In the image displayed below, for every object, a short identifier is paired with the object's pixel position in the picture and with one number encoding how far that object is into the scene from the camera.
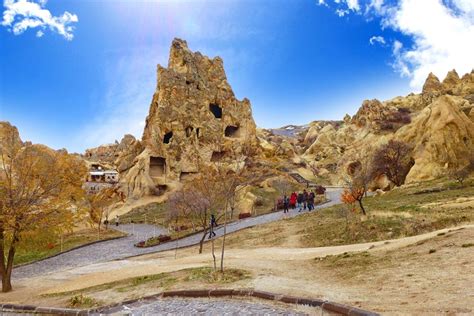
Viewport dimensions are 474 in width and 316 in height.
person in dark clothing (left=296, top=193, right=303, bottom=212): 38.12
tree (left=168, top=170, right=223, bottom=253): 29.77
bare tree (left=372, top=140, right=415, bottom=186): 44.91
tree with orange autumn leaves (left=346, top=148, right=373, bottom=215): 24.92
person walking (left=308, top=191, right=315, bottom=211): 34.72
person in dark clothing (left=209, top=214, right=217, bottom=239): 25.98
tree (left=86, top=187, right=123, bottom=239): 41.03
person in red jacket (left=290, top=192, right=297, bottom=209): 38.58
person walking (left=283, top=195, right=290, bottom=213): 35.32
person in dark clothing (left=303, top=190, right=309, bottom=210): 35.52
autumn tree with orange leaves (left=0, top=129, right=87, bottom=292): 16.47
